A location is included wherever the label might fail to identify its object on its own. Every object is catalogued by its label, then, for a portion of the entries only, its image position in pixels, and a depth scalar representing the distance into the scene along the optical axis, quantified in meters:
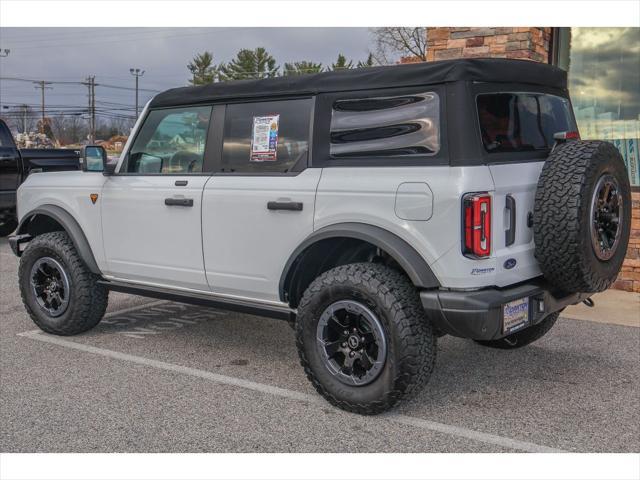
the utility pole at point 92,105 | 73.00
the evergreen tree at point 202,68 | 87.19
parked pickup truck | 11.38
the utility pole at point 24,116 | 75.38
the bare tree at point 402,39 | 31.69
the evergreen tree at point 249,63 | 81.12
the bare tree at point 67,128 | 77.00
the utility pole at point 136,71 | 82.44
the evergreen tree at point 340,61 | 66.79
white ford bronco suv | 3.69
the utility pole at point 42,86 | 84.06
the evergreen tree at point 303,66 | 61.29
